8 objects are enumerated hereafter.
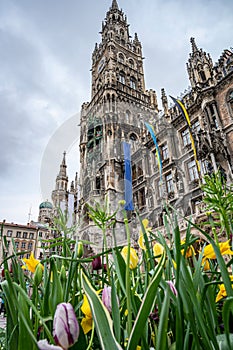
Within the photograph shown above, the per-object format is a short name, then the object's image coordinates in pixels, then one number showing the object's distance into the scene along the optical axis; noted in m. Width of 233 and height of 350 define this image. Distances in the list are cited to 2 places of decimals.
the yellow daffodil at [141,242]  1.11
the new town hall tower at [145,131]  13.20
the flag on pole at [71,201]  24.17
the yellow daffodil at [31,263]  1.01
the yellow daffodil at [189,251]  0.97
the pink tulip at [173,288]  0.63
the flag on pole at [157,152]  15.61
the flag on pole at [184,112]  13.28
